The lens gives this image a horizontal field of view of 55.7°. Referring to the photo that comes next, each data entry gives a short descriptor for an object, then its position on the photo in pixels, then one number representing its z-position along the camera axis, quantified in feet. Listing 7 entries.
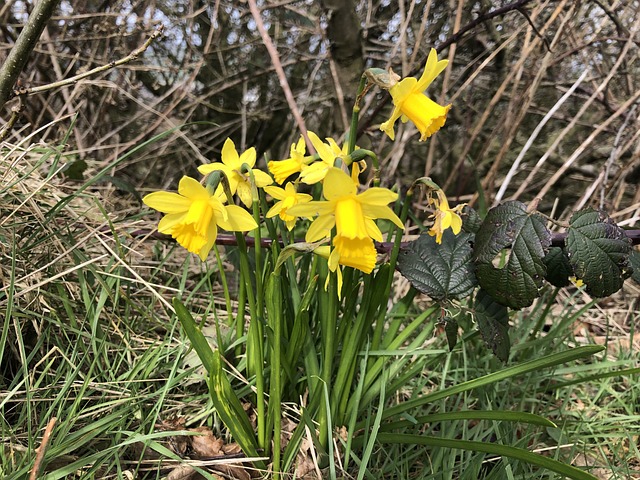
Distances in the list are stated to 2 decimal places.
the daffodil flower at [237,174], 1.09
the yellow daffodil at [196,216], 0.97
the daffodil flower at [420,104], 1.01
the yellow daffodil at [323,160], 0.97
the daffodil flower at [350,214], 0.93
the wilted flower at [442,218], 1.07
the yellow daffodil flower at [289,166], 1.10
